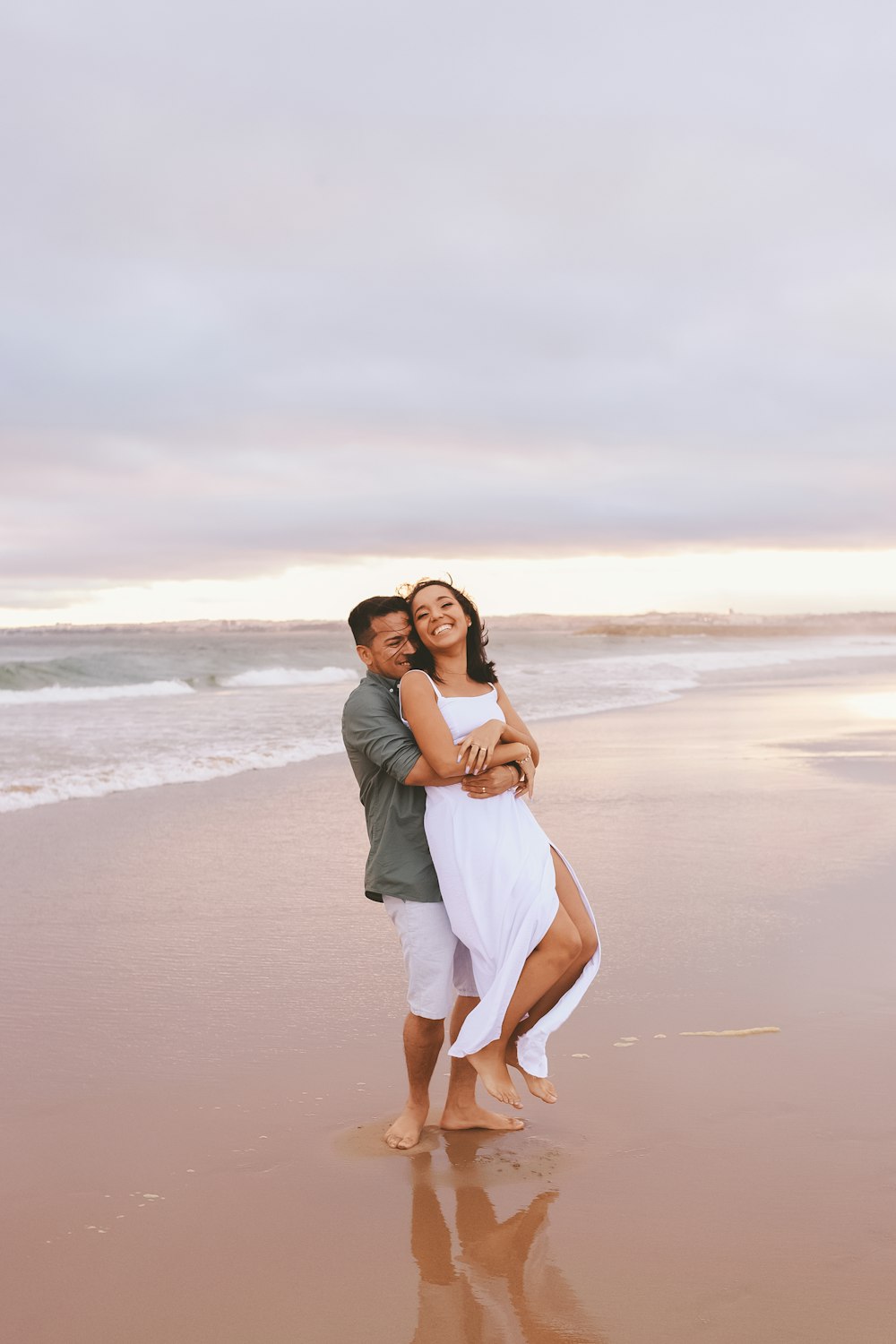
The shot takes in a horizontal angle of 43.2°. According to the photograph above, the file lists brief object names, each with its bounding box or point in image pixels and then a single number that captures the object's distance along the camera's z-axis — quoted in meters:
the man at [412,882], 3.56
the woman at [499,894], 3.47
